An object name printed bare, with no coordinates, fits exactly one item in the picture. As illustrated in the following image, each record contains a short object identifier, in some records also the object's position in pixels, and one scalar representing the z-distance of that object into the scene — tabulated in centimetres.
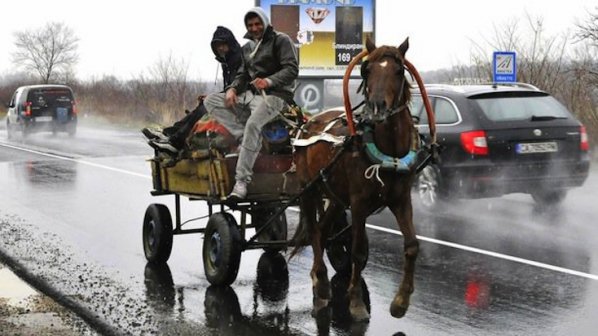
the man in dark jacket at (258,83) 777
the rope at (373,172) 620
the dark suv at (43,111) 3550
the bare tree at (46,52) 8150
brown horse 605
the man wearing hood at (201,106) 840
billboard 2430
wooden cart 775
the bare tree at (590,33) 2348
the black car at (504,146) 1216
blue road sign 1984
